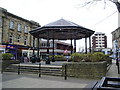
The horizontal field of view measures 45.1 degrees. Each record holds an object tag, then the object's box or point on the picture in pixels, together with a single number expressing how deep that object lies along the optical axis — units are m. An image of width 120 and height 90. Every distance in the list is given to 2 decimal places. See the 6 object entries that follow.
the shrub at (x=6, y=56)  14.53
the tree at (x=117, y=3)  6.56
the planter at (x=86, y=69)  9.81
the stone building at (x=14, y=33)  27.05
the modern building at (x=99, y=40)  117.12
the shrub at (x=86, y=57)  11.20
